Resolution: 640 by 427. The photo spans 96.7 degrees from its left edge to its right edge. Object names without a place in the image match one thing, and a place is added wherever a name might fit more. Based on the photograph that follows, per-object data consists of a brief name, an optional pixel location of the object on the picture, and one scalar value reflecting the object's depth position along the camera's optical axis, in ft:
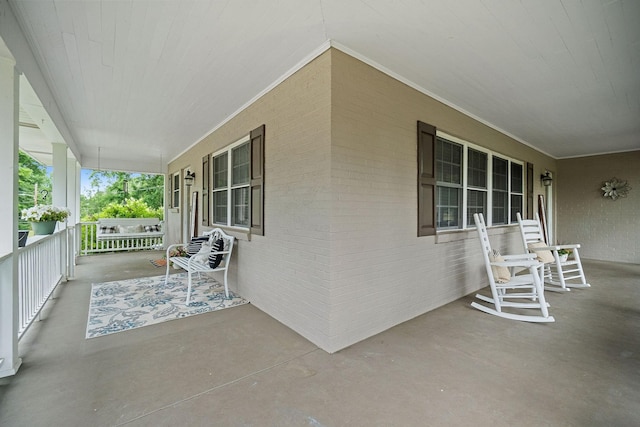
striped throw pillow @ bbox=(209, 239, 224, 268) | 12.90
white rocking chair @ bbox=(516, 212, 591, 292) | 14.24
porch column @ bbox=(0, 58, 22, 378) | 6.84
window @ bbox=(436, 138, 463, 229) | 12.29
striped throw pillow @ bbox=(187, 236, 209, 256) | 15.19
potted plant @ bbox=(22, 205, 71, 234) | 11.67
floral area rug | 10.17
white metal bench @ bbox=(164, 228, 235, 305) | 12.54
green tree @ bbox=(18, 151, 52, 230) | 34.06
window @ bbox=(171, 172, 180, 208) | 25.19
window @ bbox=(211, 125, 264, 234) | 11.73
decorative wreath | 21.76
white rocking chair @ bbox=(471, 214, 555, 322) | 10.32
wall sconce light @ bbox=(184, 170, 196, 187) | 20.42
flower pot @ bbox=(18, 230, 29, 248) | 8.98
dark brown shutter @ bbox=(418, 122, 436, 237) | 10.89
